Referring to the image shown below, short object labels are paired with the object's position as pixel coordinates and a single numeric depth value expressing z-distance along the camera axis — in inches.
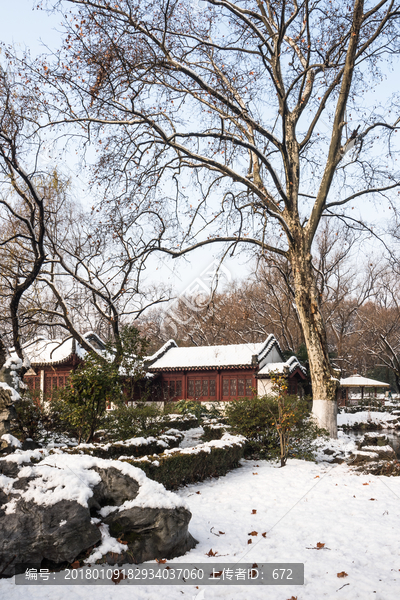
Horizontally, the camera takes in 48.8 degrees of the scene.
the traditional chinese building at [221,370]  882.8
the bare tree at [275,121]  422.6
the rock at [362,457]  366.6
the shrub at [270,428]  389.4
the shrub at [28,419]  351.9
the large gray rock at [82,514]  151.8
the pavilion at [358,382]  1167.6
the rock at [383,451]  368.3
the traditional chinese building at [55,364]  904.9
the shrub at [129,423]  370.3
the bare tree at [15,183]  395.5
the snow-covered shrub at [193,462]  267.9
